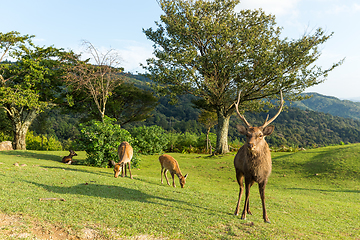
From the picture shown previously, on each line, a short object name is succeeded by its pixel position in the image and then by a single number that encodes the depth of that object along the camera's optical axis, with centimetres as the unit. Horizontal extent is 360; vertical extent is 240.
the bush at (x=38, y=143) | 3556
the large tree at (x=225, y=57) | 1994
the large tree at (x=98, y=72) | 2025
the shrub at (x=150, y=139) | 2199
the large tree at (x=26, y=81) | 2091
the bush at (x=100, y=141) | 1395
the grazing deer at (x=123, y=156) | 1007
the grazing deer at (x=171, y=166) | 942
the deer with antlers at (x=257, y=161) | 496
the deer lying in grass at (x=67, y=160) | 1449
